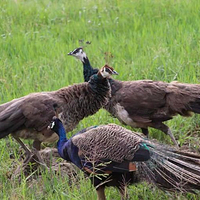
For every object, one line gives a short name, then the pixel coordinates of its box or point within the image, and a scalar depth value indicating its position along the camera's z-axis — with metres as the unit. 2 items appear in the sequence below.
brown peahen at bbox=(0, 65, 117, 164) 11.00
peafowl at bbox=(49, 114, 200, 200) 8.57
